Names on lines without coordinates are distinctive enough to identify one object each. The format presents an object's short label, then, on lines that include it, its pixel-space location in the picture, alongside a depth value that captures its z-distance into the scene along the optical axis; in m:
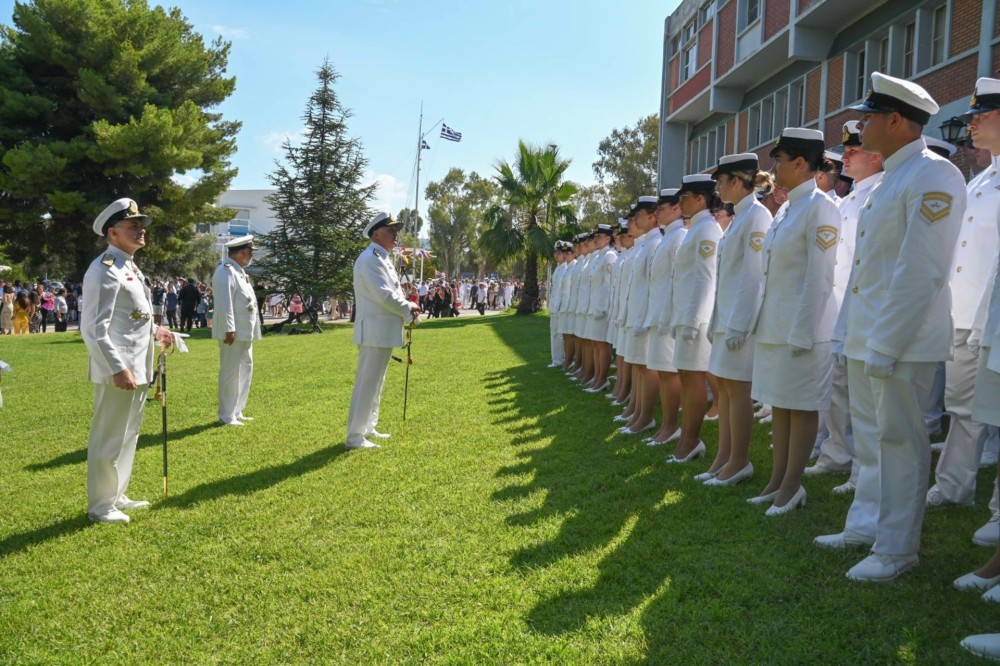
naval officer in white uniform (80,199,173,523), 4.93
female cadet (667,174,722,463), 6.17
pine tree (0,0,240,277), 28.33
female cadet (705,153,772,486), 5.24
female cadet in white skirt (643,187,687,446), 6.77
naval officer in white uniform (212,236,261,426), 8.72
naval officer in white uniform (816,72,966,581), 3.47
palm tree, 29.75
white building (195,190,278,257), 67.69
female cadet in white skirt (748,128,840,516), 4.64
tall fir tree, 27.62
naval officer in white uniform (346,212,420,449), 7.36
